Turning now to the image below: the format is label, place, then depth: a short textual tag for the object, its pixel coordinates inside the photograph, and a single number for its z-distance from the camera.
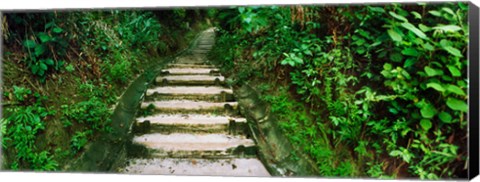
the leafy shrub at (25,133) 3.20
